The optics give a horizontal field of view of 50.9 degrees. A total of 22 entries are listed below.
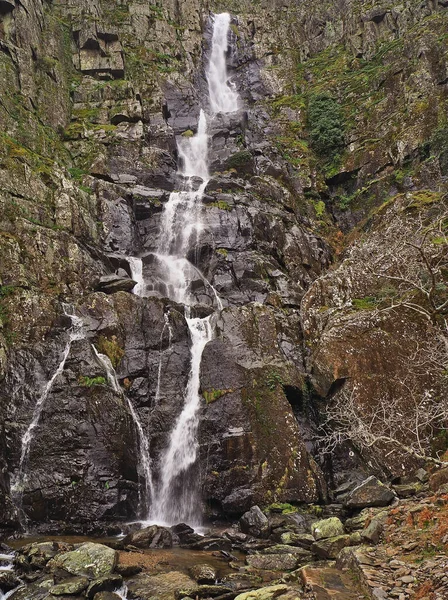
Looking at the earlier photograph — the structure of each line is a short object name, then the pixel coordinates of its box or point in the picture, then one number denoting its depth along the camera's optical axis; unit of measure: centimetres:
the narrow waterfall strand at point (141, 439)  1708
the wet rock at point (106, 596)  939
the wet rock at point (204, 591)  963
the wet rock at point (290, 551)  1150
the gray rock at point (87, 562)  1048
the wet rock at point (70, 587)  951
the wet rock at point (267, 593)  865
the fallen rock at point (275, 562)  1112
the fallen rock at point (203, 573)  1052
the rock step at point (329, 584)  771
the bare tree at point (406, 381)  1678
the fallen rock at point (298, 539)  1256
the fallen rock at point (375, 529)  1008
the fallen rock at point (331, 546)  1086
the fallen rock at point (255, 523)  1441
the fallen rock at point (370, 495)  1343
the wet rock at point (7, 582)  1014
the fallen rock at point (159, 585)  988
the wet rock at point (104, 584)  966
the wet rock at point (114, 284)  2291
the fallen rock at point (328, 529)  1198
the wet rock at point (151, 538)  1341
